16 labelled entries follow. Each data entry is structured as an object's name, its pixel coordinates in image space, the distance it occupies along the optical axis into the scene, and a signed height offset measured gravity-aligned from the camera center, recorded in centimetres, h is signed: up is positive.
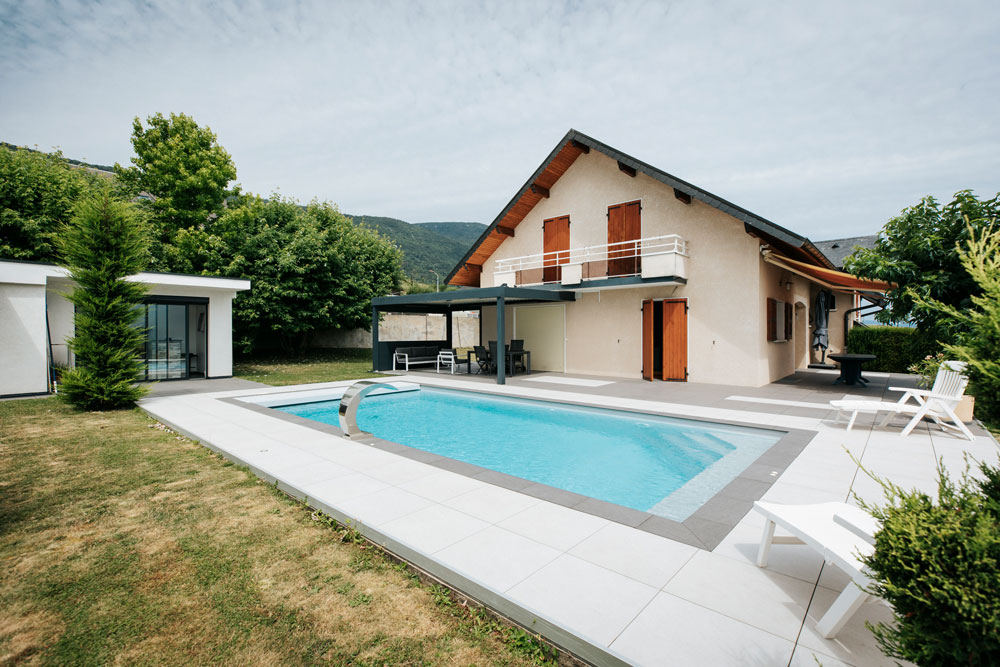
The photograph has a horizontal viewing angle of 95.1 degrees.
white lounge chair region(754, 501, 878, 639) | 223 -115
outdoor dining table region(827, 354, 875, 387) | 1114 -93
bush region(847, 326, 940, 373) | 1453 -53
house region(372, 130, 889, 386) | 1167 +146
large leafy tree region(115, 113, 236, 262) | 2012 +717
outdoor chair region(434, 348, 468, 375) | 1562 -91
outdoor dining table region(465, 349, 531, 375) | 1414 -84
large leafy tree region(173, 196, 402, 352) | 1880 +296
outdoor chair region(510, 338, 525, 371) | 1502 -53
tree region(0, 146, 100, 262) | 1587 +469
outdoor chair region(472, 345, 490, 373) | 1492 -81
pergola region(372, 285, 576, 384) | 1255 +102
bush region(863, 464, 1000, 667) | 137 -79
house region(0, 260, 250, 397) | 1043 +25
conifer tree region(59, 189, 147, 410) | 895 +69
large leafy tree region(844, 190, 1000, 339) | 759 +134
